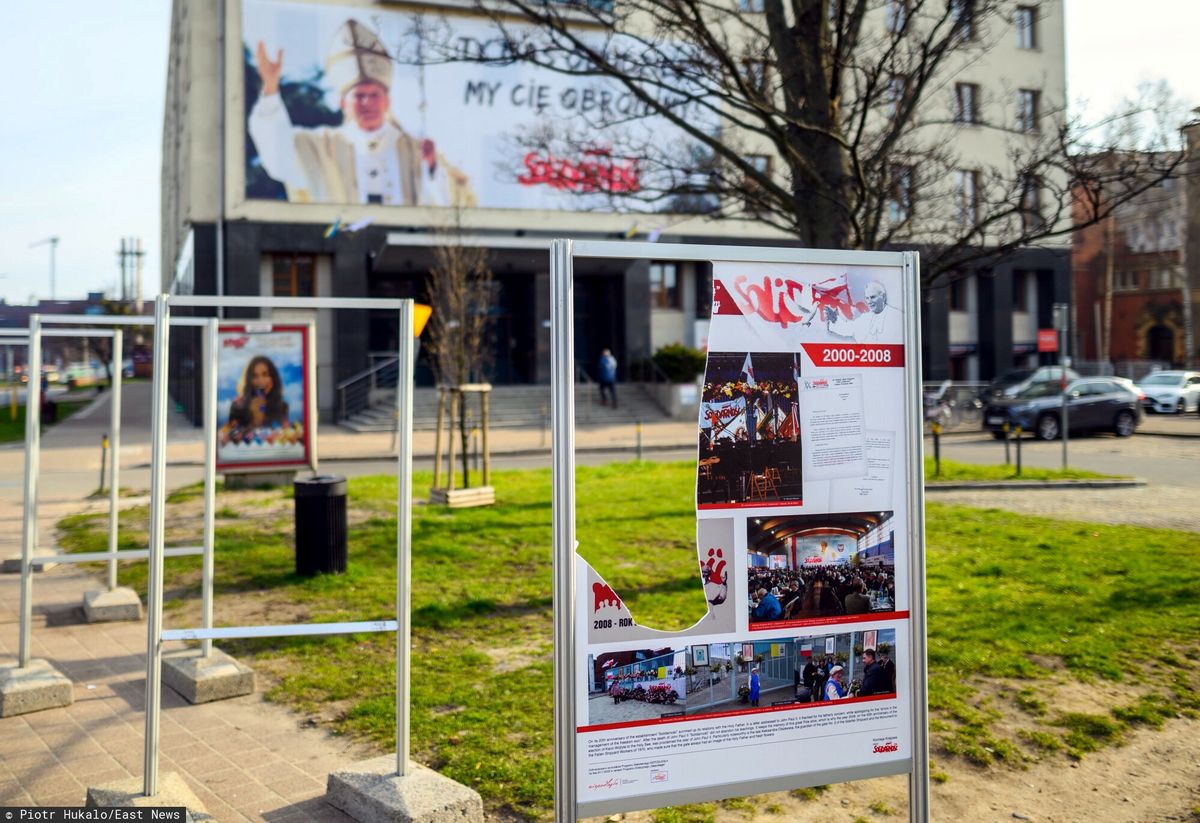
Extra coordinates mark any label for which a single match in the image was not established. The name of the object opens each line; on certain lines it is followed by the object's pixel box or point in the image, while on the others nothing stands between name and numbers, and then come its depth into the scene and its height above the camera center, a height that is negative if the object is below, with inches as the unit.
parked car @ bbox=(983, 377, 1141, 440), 1047.6 +8.4
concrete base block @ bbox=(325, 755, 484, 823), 167.5 -63.7
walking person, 1332.4 +64.2
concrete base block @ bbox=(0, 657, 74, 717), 239.6 -63.7
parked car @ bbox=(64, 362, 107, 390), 3213.8 +188.0
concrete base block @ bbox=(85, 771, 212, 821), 169.0 -63.4
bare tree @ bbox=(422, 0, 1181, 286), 356.5 +113.9
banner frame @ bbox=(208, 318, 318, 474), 627.5 +17.1
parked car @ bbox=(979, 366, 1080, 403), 1151.6 +51.9
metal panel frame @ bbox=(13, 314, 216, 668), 255.6 -20.3
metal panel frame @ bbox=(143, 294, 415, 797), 175.5 -27.5
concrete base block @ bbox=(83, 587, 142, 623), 336.5 -61.1
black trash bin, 372.5 -38.1
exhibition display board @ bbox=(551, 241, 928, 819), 134.0 -21.8
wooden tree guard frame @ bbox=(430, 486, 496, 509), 547.5 -41.2
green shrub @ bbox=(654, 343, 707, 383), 1387.8 +79.5
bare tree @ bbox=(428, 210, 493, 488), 725.9 +107.7
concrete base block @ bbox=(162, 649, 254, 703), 250.1 -63.8
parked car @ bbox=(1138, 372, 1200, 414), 1493.6 +33.2
